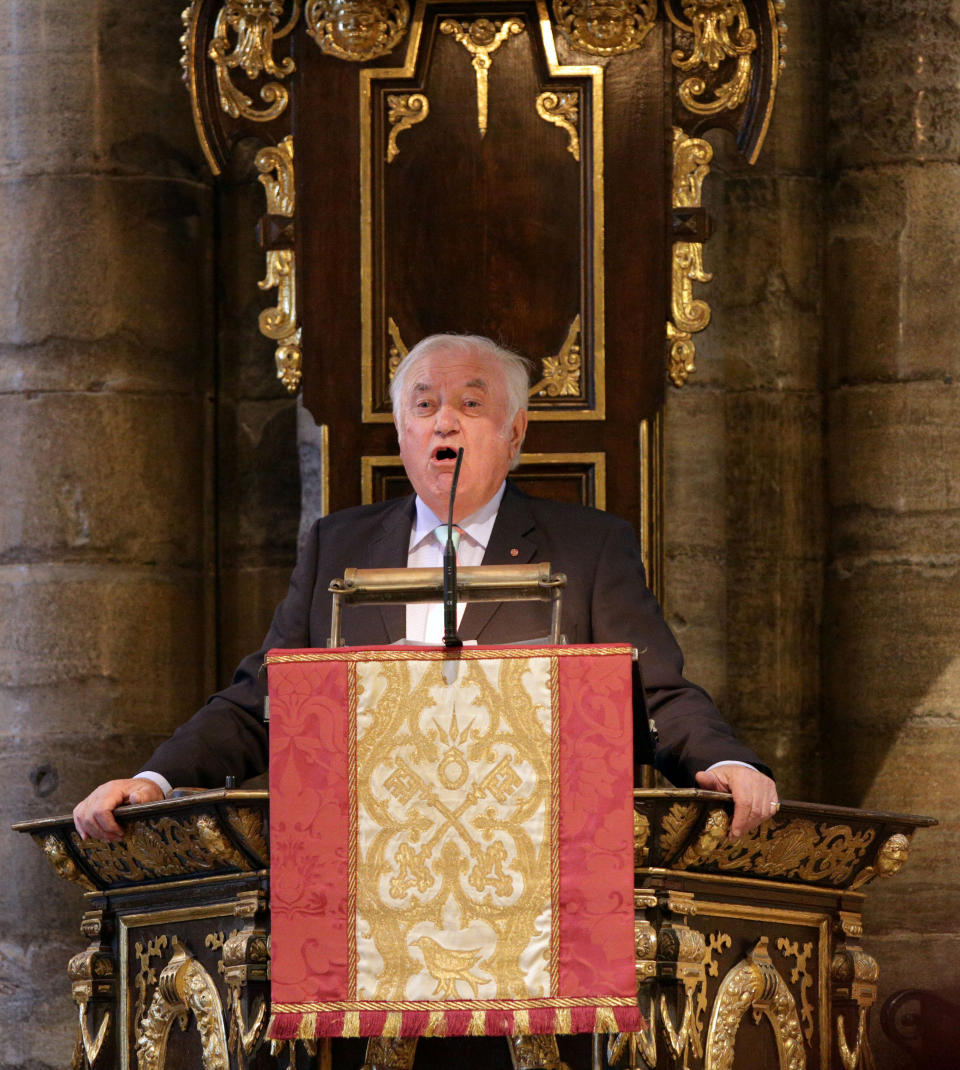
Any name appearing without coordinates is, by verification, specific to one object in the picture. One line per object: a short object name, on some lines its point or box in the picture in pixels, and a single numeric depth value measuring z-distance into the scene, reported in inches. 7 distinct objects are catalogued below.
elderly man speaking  334.3
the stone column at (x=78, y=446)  439.5
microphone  264.1
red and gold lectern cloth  267.9
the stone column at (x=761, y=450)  461.7
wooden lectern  280.2
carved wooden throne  401.1
